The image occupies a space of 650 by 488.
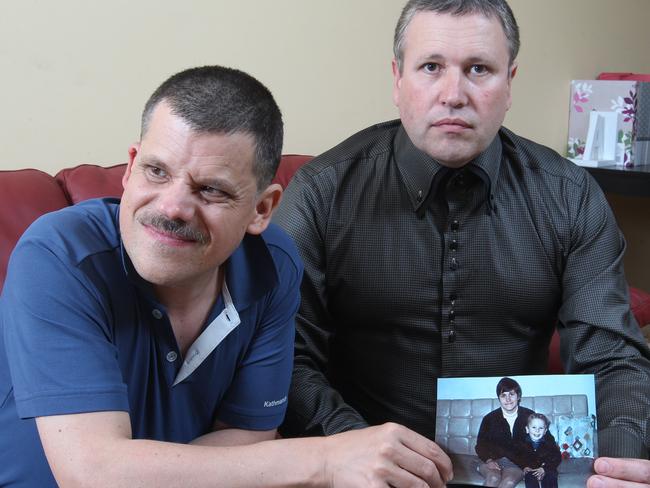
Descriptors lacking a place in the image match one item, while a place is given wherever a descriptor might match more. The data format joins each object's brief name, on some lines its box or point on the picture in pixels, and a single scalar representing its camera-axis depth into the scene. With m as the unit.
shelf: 2.87
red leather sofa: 1.54
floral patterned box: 3.04
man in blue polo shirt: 0.95
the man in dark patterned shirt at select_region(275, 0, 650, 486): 1.43
